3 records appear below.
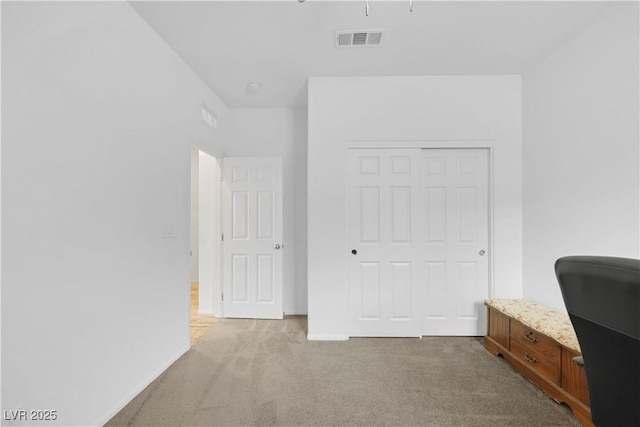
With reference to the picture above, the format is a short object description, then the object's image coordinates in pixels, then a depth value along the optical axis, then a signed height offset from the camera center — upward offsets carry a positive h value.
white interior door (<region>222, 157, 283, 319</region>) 3.57 -0.32
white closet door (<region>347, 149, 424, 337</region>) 3.00 -0.31
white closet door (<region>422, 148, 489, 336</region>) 3.02 -0.32
